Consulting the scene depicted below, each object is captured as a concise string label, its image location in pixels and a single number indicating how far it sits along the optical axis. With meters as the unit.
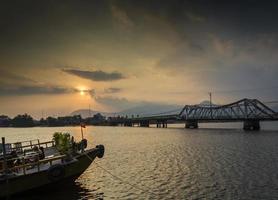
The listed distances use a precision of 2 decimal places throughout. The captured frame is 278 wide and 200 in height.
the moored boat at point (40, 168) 15.06
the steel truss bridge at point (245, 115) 91.11
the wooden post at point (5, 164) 14.69
